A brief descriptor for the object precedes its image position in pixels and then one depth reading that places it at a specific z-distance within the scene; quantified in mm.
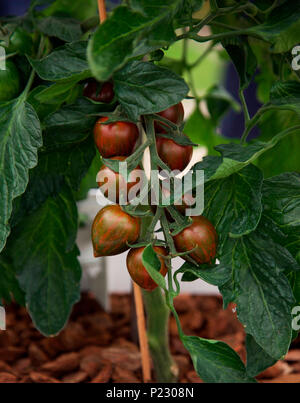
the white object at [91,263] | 934
